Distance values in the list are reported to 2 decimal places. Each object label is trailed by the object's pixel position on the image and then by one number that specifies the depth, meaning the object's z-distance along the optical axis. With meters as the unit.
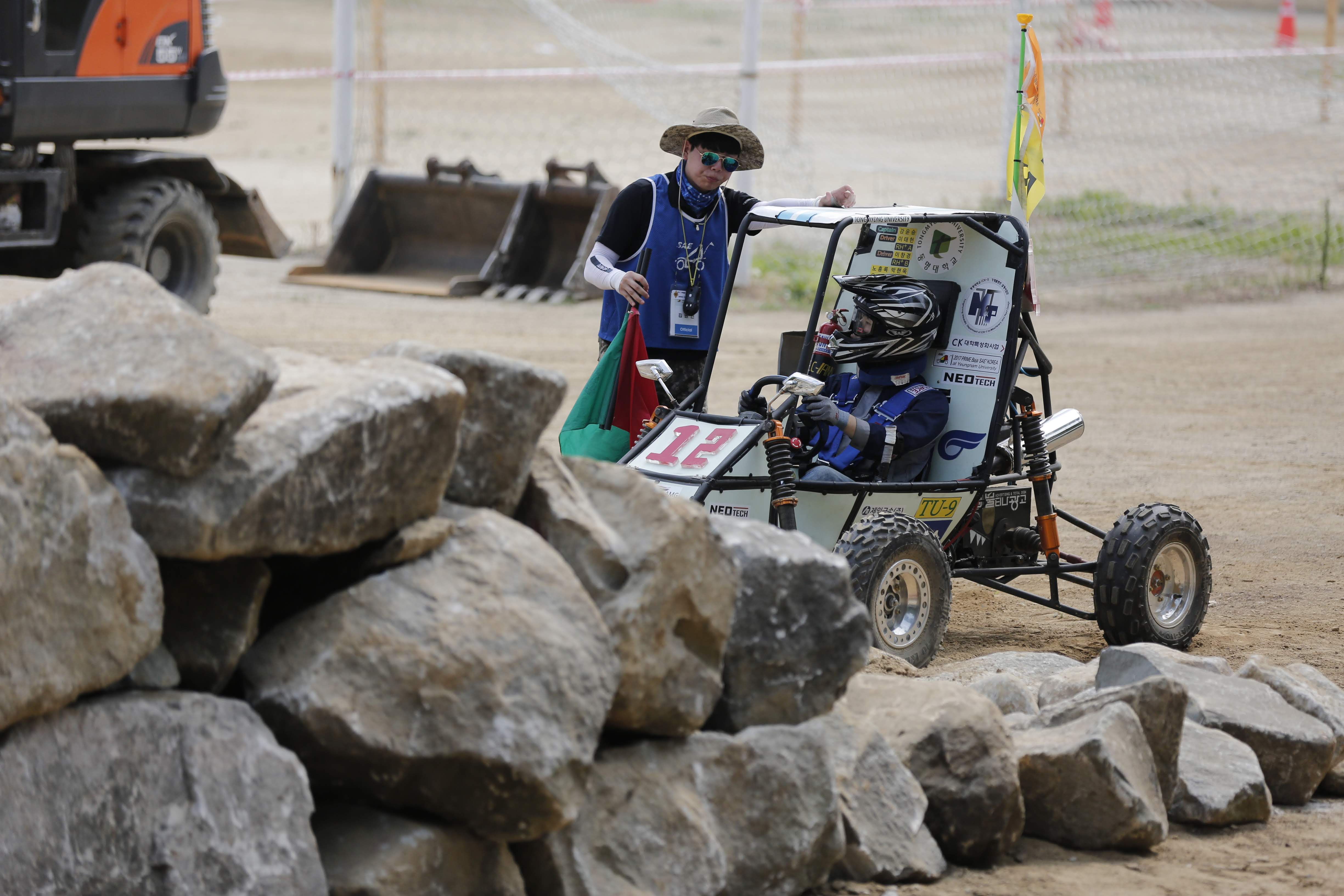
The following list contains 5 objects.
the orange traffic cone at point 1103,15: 47.12
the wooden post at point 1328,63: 45.00
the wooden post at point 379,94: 40.28
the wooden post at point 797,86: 44.50
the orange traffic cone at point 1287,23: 43.41
